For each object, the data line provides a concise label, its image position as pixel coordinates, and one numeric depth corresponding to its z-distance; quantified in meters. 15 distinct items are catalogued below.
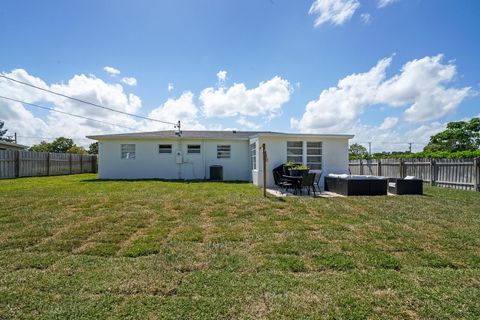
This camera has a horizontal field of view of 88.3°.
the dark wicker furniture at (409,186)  9.28
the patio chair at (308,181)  8.97
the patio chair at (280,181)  9.55
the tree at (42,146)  40.22
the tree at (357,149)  43.62
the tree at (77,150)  34.39
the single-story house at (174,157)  15.22
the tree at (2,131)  46.33
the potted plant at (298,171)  9.52
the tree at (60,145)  41.59
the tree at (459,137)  29.20
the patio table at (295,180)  9.04
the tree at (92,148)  42.44
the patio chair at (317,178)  10.01
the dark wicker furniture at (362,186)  9.05
